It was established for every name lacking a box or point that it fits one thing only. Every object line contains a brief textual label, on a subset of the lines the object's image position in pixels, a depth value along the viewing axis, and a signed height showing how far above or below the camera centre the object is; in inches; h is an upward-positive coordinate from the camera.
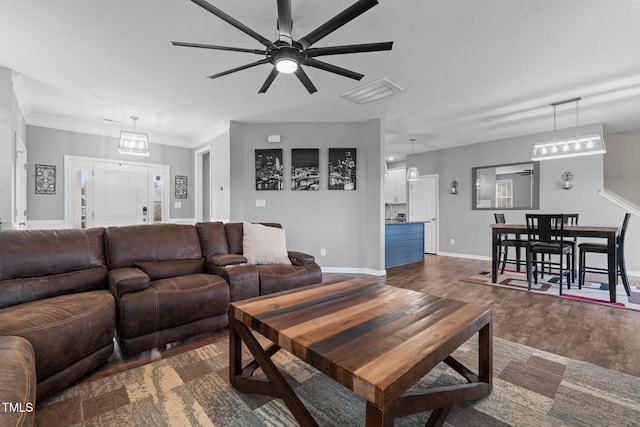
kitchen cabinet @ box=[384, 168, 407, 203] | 310.7 +27.7
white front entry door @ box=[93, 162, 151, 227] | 208.1 +12.2
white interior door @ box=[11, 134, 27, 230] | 138.3 +12.6
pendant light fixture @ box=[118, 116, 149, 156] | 169.5 +40.7
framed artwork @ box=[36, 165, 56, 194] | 182.7 +20.4
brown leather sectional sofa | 56.6 -22.9
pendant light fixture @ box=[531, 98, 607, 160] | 154.7 +36.9
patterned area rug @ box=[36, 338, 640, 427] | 54.0 -40.4
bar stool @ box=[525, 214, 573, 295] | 140.4 -15.2
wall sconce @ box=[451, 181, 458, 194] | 259.3 +21.8
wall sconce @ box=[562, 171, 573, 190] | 203.2 +22.4
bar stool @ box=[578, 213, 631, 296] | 135.9 -20.2
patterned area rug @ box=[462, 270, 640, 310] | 126.5 -40.7
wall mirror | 220.8 +20.0
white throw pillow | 119.3 -15.0
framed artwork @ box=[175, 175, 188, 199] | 241.9 +20.2
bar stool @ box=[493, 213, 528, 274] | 166.0 -20.1
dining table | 125.6 -11.9
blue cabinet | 206.5 -25.3
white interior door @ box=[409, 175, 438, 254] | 275.6 +4.5
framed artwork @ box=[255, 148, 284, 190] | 192.2 +26.2
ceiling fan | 63.9 +44.4
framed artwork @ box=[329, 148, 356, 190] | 191.5 +28.9
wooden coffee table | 37.9 -21.4
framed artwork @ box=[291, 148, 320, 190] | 192.4 +29.0
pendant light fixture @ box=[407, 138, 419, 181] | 246.2 +32.2
